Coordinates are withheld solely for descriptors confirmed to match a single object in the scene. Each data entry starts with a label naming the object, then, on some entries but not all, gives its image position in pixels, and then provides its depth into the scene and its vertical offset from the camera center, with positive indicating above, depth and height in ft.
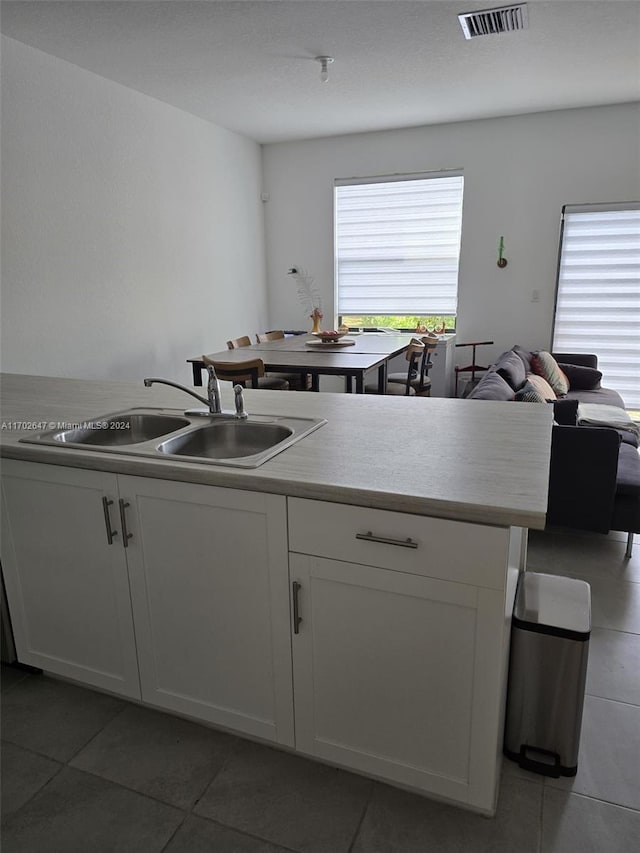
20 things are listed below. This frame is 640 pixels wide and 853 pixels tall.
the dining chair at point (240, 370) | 11.60 -1.71
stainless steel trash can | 4.85 -3.43
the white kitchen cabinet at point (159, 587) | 4.66 -2.67
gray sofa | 8.54 -3.10
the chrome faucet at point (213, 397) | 6.06 -1.18
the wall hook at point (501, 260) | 18.44 +0.71
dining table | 11.66 -1.63
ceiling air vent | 10.27 +4.81
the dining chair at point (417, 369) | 13.80 -2.21
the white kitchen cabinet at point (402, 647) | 3.96 -2.69
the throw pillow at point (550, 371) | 15.78 -2.47
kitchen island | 4.01 -2.38
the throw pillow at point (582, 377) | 16.80 -2.79
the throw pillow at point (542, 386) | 13.60 -2.55
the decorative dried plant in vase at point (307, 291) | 21.33 -0.23
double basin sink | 5.45 -1.49
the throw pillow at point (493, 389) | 10.25 -1.98
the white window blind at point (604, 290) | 17.24 -0.28
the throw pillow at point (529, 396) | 10.05 -2.01
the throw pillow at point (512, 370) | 12.68 -2.01
